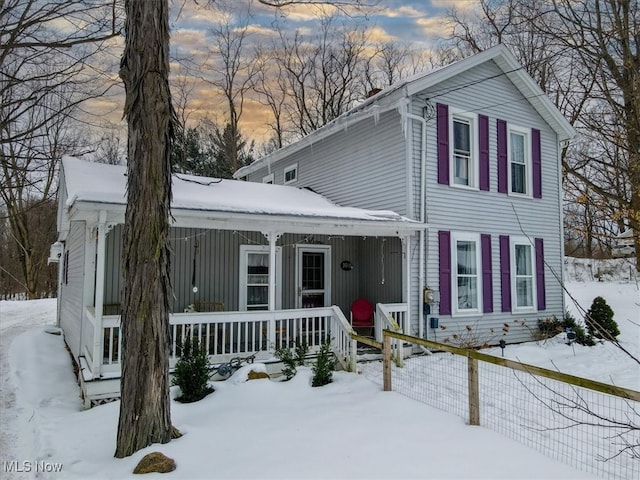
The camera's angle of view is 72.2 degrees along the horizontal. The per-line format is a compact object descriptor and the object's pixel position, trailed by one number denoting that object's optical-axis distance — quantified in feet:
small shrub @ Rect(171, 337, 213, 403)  20.04
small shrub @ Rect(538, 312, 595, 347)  34.73
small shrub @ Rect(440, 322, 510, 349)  31.40
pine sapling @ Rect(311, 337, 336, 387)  21.91
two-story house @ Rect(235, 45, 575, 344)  31.01
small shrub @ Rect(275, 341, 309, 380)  22.93
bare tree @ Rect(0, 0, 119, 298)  26.48
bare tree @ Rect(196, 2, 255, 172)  72.02
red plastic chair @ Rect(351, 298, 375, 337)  32.58
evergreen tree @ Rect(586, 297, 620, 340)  34.81
